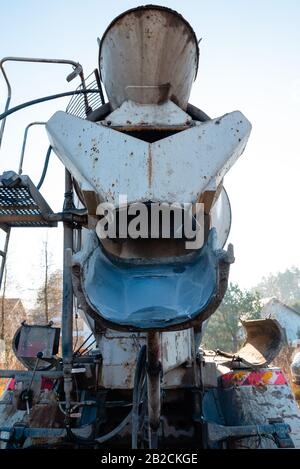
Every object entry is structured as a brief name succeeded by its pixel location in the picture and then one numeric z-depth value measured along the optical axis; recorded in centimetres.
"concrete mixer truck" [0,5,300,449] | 174
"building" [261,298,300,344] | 4103
